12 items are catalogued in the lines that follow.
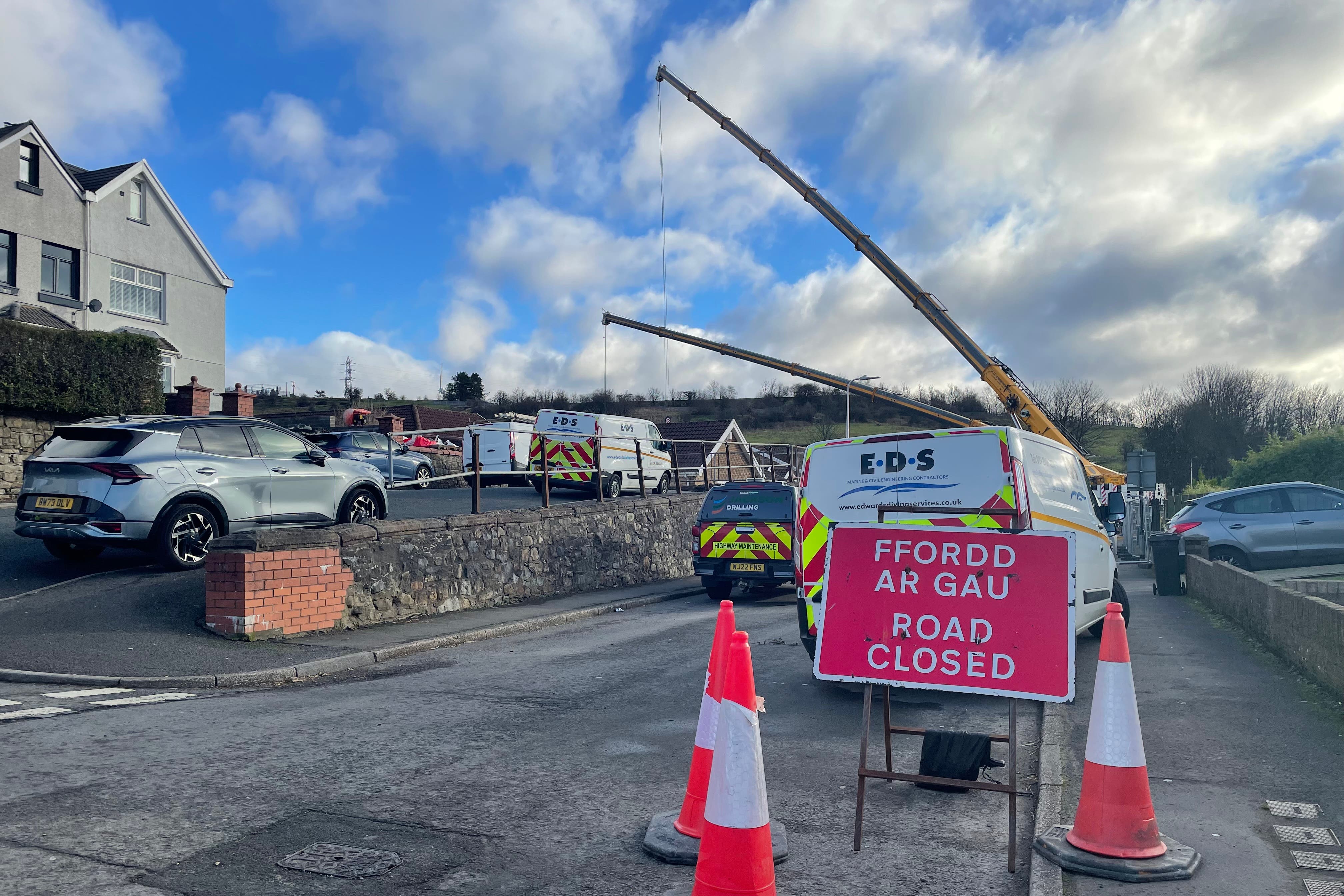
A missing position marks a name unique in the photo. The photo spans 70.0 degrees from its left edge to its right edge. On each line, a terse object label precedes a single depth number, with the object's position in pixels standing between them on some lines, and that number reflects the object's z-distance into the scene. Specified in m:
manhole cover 3.89
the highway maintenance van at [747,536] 14.98
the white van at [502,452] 25.23
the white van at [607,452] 22.16
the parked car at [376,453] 22.12
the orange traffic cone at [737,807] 3.25
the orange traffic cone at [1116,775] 3.96
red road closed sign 4.30
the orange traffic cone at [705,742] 4.15
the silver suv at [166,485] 9.97
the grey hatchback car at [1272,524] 15.10
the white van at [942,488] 7.58
